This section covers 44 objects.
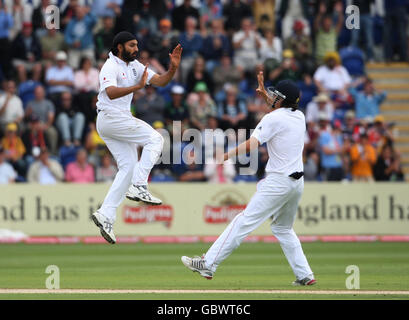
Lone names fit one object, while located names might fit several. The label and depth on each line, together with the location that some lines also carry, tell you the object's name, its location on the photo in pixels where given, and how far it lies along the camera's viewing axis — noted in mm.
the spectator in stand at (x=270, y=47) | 23828
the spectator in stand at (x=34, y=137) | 21625
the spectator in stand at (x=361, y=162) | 22562
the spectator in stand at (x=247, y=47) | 23825
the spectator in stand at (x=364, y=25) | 25141
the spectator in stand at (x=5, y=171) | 21059
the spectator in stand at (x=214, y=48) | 23688
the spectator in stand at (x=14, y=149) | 21406
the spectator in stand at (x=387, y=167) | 22609
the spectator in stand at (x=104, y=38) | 23266
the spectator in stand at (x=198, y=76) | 23000
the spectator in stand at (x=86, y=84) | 22172
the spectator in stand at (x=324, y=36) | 24500
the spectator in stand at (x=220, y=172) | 21578
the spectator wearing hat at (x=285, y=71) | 22734
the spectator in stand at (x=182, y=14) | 24125
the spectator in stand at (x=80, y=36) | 23297
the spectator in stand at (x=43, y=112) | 21734
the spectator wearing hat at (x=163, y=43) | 22703
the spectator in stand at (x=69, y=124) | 21828
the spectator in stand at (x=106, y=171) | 21469
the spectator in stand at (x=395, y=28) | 25453
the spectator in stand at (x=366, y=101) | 24094
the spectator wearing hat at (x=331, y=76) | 23797
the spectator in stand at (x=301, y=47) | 24078
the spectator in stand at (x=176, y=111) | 21859
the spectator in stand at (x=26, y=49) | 23125
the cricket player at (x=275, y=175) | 12250
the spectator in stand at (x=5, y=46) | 23188
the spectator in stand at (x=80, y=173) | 21375
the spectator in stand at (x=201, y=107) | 21953
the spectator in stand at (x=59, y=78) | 22408
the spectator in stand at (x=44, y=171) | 21188
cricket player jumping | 12219
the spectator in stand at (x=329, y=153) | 22281
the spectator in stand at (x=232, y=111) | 22047
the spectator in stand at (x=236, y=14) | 24547
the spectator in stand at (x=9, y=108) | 21969
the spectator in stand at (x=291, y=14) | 25016
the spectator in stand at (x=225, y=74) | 23328
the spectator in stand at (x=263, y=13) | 24781
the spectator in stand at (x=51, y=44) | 23203
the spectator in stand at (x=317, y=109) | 22953
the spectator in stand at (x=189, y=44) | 23406
